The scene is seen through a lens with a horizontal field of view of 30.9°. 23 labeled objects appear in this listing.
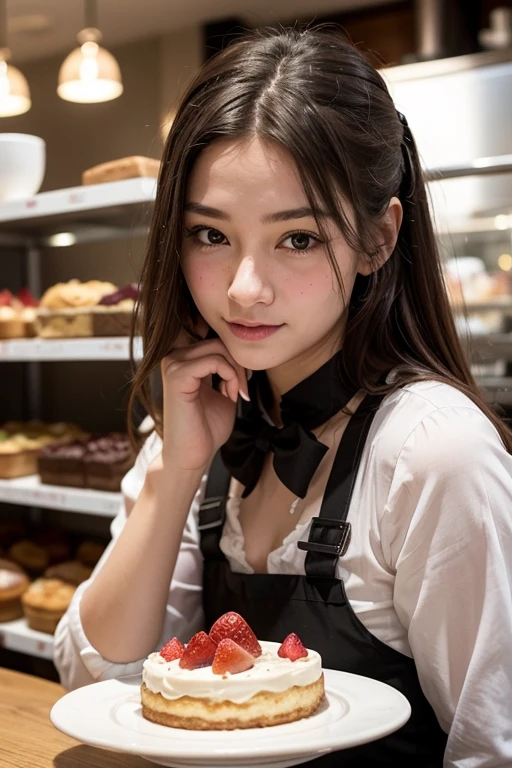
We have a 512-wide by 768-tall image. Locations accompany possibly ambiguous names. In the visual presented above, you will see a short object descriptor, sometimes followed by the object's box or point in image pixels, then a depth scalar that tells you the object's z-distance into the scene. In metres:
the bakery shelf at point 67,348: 2.63
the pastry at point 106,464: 2.74
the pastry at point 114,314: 2.73
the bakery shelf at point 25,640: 2.73
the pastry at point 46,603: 2.77
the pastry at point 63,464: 2.84
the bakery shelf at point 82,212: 2.61
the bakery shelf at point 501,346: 3.74
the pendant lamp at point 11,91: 3.73
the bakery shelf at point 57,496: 2.65
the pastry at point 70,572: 3.00
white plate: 0.88
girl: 1.11
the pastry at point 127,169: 2.67
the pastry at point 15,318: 3.12
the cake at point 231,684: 0.99
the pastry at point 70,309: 2.83
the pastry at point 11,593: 2.92
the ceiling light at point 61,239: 3.67
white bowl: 2.97
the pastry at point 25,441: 3.05
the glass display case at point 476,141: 3.72
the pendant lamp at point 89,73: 3.70
